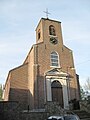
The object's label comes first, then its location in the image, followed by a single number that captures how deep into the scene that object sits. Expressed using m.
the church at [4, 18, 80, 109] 12.39
